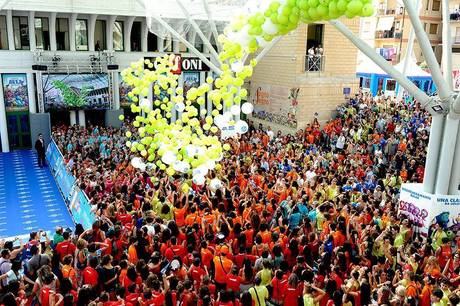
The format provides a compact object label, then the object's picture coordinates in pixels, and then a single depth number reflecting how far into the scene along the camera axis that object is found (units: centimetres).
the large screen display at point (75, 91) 2238
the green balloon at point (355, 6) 681
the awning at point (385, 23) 4181
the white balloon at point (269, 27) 777
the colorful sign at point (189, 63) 2012
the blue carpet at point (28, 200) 1403
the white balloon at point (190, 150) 1023
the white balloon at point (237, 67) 948
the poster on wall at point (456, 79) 2699
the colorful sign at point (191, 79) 2623
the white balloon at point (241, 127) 1185
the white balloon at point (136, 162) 1162
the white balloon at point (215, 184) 1176
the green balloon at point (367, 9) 695
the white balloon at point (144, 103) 1086
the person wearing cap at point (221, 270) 761
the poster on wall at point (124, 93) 2458
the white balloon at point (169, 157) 1009
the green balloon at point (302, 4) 713
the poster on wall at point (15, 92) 2204
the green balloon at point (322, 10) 705
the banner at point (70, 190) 1198
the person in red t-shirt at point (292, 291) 716
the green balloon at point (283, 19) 748
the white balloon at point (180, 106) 1053
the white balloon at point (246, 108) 1109
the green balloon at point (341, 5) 684
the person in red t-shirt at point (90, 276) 739
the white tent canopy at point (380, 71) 2855
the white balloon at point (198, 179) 1047
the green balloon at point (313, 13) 714
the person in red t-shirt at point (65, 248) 846
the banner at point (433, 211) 1098
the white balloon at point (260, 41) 820
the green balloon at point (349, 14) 699
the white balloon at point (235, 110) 1100
